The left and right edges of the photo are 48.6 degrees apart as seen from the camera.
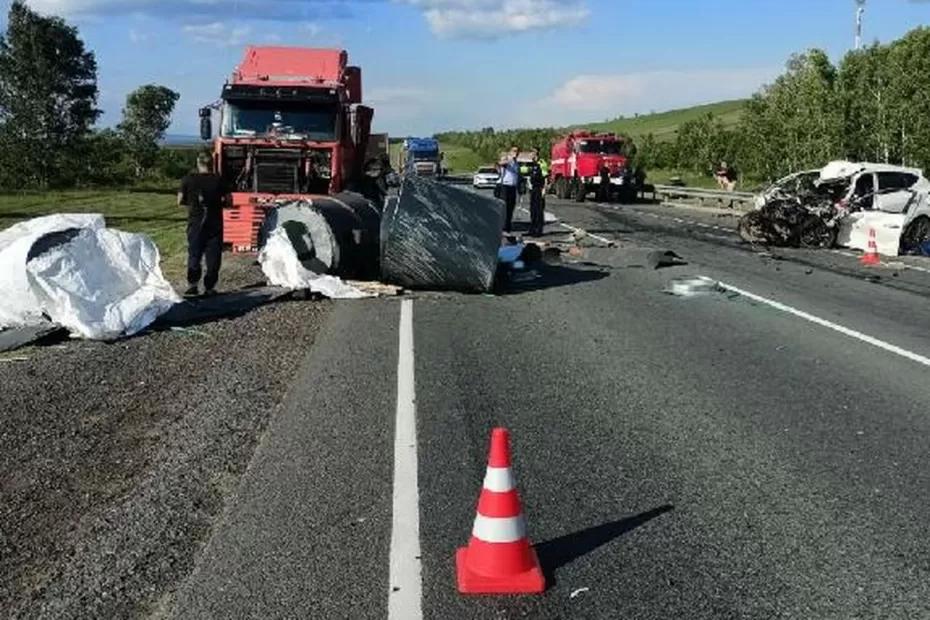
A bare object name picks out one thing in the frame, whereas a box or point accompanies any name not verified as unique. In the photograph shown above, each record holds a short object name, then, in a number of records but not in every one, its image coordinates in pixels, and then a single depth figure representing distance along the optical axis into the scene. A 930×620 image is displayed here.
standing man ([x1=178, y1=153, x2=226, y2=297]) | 12.84
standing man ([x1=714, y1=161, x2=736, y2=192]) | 45.03
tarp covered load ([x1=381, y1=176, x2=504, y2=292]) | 13.36
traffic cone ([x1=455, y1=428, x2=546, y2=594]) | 4.05
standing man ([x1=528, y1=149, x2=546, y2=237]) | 22.66
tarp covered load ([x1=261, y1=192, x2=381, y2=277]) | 13.70
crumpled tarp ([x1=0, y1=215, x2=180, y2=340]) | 9.95
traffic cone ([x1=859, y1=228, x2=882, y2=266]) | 18.45
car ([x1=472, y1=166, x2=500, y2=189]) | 56.06
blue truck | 60.19
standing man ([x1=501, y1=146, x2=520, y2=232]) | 22.28
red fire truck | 42.16
